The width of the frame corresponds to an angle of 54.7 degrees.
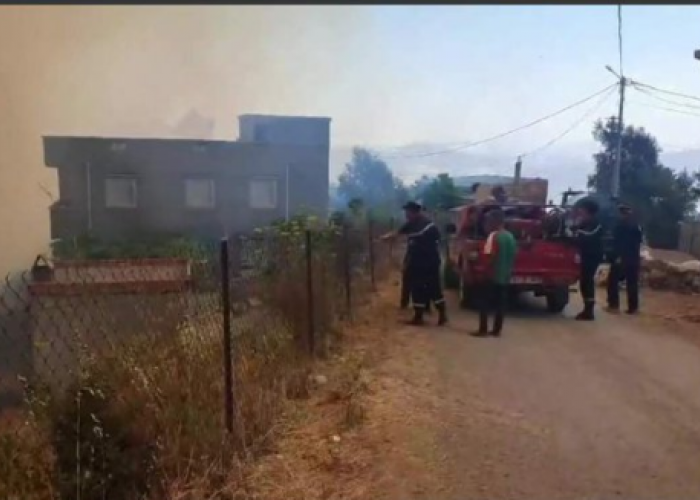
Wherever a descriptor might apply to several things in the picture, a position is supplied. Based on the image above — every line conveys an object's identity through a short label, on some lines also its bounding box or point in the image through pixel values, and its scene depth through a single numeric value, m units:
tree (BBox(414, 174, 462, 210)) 19.23
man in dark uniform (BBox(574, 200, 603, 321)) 8.41
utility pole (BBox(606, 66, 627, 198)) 18.95
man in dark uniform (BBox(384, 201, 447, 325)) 7.68
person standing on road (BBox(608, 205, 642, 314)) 8.73
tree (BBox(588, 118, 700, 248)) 21.81
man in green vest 7.06
